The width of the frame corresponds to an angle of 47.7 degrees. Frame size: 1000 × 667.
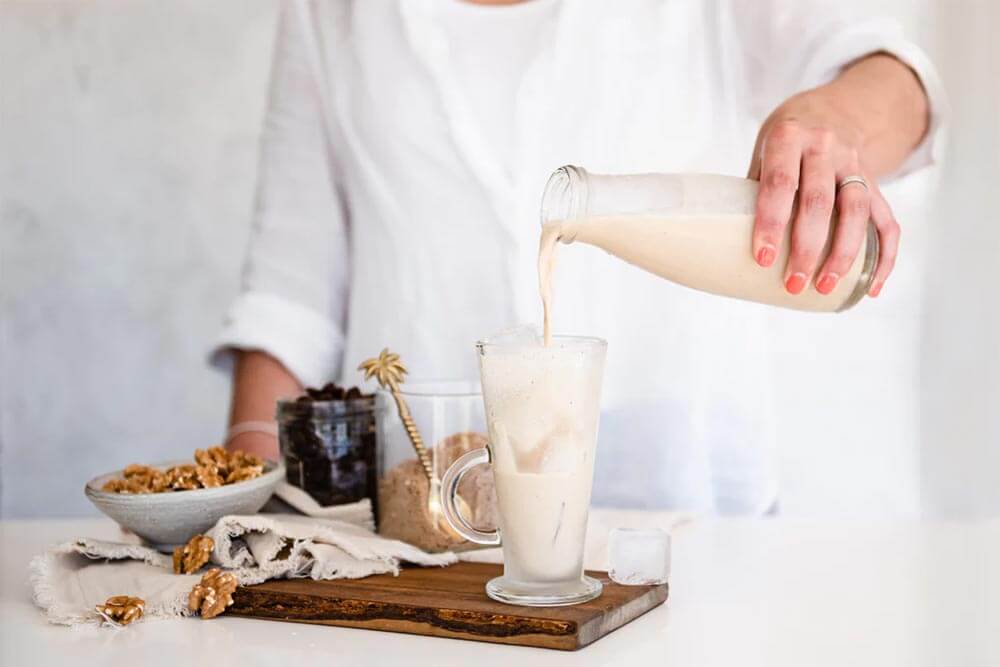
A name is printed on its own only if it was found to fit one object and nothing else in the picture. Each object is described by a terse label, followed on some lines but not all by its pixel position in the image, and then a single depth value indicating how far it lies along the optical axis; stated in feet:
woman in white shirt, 6.53
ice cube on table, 3.51
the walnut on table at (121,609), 3.35
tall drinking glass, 3.23
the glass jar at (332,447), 4.22
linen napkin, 3.53
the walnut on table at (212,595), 3.42
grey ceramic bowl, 3.79
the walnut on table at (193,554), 3.67
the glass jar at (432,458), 4.00
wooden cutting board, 3.08
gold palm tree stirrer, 4.01
